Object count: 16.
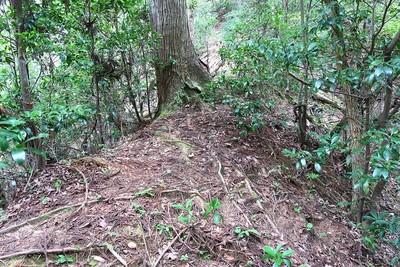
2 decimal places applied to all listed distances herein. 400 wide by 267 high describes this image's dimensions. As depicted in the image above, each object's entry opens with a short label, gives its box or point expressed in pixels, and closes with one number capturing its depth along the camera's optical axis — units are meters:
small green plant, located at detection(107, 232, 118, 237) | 2.35
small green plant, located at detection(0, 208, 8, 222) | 2.56
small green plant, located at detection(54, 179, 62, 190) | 2.95
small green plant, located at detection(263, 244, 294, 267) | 2.05
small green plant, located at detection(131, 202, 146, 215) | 2.66
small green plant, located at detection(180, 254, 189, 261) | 2.30
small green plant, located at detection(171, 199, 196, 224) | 2.53
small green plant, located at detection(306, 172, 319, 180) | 3.89
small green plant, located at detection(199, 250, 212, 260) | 2.39
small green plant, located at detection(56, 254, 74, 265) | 2.06
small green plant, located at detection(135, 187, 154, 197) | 2.89
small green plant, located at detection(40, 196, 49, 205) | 2.74
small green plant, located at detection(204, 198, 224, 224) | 2.35
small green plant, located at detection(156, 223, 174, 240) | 2.48
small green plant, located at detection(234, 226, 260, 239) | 2.68
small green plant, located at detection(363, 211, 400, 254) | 2.88
